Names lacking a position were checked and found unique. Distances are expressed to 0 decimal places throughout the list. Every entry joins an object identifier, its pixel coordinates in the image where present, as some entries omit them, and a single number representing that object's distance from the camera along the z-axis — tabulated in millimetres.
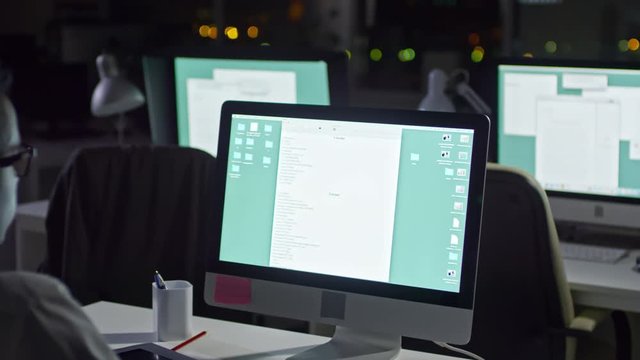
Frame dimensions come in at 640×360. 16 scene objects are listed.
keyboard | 2932
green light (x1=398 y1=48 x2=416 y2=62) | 6391
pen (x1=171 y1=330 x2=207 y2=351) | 1908
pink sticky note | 1908
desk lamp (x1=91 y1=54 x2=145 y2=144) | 3867
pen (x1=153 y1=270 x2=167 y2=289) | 1921
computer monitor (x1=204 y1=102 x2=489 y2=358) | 1759
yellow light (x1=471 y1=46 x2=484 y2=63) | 6137
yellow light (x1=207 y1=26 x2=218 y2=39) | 6643
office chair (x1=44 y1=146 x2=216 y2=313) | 2539
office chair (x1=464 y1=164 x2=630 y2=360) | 2264
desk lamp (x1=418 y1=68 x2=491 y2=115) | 3354
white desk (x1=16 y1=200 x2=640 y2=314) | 2629
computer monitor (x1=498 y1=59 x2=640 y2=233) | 3021
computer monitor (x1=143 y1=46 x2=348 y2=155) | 3078
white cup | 1923
